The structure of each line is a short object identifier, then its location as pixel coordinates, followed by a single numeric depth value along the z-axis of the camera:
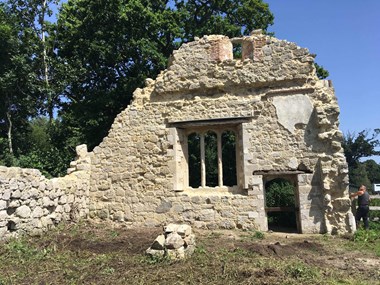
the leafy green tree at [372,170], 45.68
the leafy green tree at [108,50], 15.34
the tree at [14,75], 14.70
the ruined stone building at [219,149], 8.90
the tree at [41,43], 15.29
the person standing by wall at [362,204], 9.48
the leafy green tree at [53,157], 12.91
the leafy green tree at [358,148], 29.33
